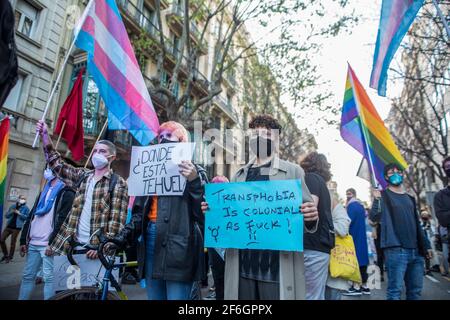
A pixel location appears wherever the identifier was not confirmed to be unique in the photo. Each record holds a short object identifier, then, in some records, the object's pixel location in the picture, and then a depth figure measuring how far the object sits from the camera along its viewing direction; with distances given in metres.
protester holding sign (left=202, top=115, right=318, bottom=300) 2.05
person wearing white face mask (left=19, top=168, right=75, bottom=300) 3.46
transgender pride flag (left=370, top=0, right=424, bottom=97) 3.64
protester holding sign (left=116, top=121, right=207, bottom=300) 2.31
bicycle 2.35
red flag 4.77
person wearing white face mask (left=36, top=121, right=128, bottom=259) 3.06
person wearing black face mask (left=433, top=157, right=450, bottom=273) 3.83
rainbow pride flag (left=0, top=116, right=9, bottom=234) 4.32
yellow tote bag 3.26
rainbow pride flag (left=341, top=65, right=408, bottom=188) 4.80
